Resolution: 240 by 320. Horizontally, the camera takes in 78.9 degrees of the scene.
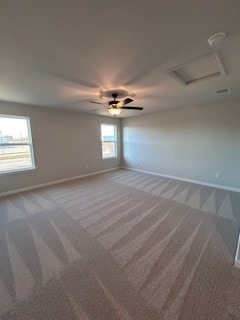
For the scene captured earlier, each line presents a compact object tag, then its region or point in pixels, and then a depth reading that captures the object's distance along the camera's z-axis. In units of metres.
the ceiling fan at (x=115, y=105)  2.92
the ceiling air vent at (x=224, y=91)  2.93
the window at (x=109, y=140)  5.94
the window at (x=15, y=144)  3.63
